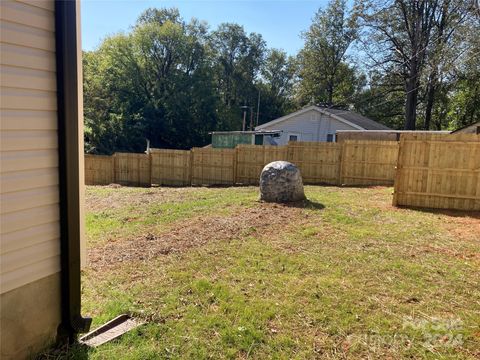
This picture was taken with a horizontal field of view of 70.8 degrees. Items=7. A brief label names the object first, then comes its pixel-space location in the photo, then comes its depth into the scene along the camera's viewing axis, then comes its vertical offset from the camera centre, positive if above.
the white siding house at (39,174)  2.20 -0.24
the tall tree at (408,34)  22.99 +8.45
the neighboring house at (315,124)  20.48 +1.59
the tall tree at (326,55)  30.23 +8.68
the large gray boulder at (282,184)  7.99 -0.86
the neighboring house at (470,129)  11.20 +0.89
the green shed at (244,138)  21.62 +0.59
